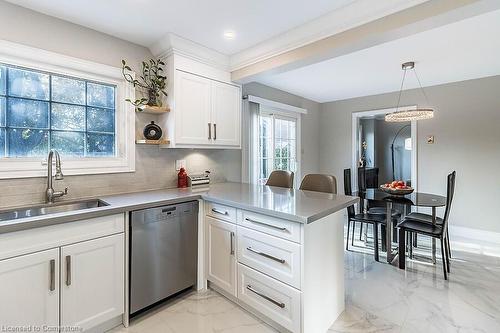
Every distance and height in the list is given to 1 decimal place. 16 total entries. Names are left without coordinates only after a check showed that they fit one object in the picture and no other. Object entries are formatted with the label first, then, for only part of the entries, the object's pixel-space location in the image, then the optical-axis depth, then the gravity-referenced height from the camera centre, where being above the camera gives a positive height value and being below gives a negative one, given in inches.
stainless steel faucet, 77.9 -3.8
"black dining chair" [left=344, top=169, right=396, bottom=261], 121.4 -26.1
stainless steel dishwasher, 77.6 -28.7
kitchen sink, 72.7 -13.6
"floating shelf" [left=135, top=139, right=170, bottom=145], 99.4 +9.0
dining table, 111.9 -16.5
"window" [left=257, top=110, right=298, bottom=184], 166.2 +14.4
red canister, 114.6 -6.4
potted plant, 100.7 +33.2
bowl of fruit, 121.5 -11.6
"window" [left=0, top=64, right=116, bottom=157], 77.7 +16.8
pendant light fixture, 127.9 +26.2
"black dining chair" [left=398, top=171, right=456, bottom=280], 103.9 -27.1
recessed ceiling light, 95.7 +49.6
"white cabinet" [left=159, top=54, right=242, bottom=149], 102.3 +25.0
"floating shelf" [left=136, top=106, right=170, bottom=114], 99.6 +21.7
